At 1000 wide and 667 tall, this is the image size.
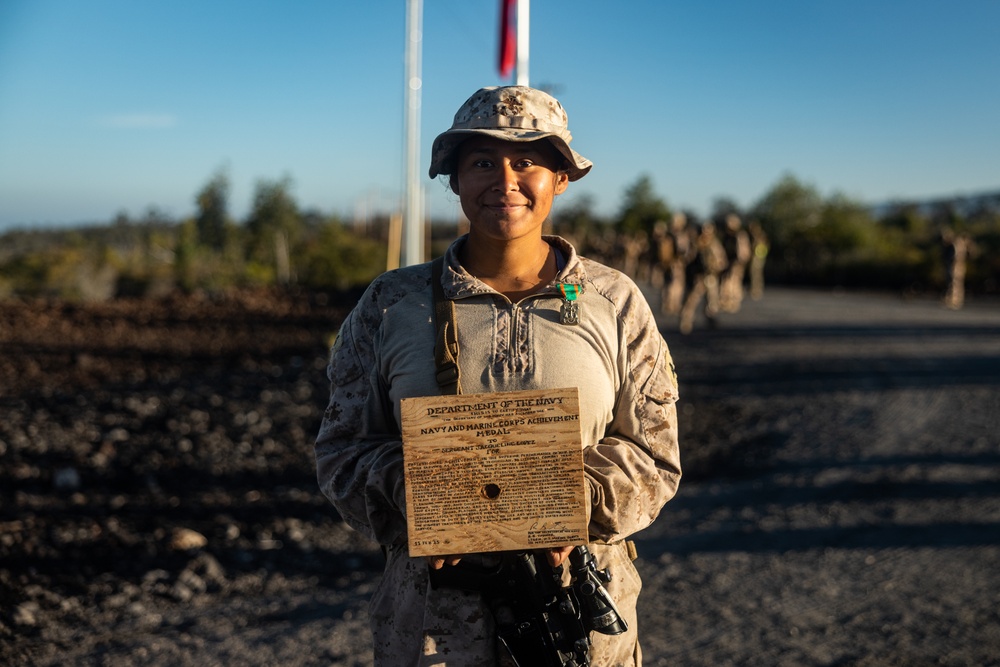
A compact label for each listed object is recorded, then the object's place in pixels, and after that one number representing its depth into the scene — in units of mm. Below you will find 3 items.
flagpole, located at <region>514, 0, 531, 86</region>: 15914
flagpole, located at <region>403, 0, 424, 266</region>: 16344
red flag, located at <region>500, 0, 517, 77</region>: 14562
